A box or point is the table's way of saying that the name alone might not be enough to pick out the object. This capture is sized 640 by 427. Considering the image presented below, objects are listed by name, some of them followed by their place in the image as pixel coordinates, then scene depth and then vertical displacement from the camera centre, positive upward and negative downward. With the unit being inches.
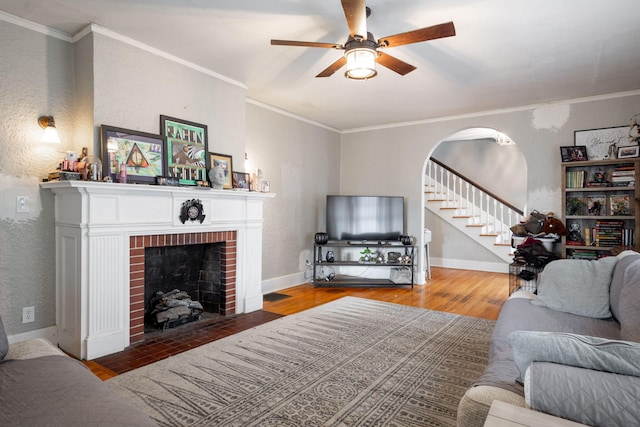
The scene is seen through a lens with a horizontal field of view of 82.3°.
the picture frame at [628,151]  157.3 +26.9
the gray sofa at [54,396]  43.8 -24.1
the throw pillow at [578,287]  94.2 -19.7
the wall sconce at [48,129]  109.6 +26.0
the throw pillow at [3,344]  60.3 -21.5
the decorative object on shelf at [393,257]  213.0 -25.3
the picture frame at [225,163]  147.8 +21.3
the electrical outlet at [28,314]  109.1 -29.6
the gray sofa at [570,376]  39.2 -19.5
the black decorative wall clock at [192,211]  130.6 +1.5
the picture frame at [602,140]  164.4 +33.7
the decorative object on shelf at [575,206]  172.4 +3.5
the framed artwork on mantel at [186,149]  132.0 +24.7
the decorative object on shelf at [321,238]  209.0 -13.5
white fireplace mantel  106.0 -10.2
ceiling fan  84.7 +44.5
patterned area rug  78.4 -42.5
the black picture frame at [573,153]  169.9 +28.3
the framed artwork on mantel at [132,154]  113.0 +20.1
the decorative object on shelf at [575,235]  172.9 -10.2
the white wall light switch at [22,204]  107.3 +3.5
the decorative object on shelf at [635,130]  156.0 +35.5
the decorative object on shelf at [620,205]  162.7 +3.8
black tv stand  209.5 -28.4
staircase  272.8 +4.4
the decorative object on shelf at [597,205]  168.9 +3.9
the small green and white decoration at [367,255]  219.1 -24.9
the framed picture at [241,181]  155.1 +14.5
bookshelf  159.5 +3.5
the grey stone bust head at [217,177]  139.5 +14.6
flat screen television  219.3 -0.5
